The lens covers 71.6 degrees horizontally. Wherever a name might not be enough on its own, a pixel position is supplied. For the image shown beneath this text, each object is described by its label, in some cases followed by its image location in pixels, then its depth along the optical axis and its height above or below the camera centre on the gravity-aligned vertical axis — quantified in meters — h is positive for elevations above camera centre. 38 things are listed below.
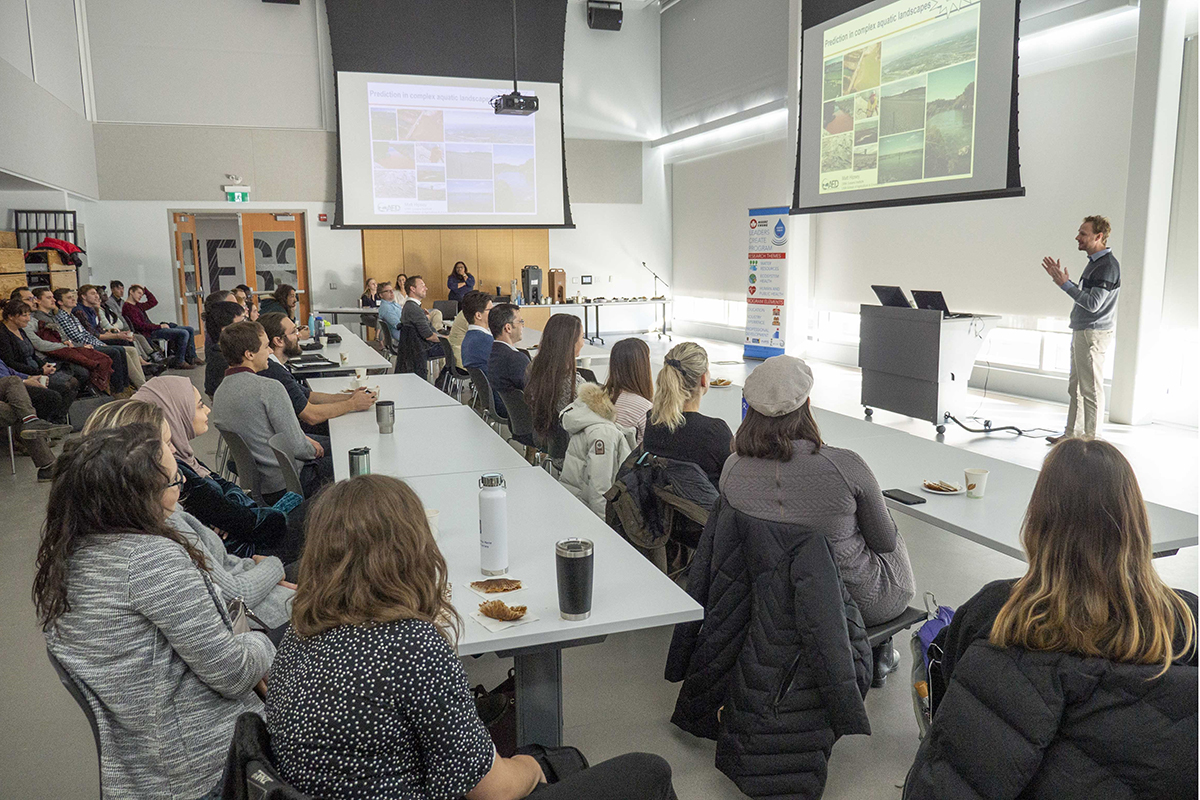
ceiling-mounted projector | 9.70 +2.02
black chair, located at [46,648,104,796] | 1.50 -0.74
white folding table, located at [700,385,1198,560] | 2.31 -0.71
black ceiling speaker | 13.27 +4.15
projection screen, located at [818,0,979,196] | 6.57 +1.52
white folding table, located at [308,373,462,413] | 4.46 -0.65
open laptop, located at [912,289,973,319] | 6.07 -0.22
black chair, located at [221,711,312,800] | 1.10 -0.67
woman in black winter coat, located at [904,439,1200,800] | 1.21 -0.60
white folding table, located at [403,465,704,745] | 1.72 -0.72
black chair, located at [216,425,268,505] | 3.37 -0.74
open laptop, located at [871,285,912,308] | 6.47 -0.19
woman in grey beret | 2.15 -0.55
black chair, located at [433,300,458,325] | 11.02 -0.40
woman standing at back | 12.51 -0.07
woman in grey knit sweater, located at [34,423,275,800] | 1.49 -0.62
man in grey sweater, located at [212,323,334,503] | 3.43 -0.57
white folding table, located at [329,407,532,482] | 3.08 -0.68
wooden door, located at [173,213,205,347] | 12.14 +0.12
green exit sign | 12.09 +1.23
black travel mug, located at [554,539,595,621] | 1.71 -0.62
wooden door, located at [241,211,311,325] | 12.45 +0.39
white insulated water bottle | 1.96 -0.59
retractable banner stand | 10.79 -0.12
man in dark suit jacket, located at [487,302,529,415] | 4.82 -0.45
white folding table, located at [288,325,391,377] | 5.80 -0.61
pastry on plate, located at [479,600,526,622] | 1.75 -0.70
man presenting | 5.46 -0.32
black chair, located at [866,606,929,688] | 2.23 -0.96
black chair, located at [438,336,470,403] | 7.01 -0.85
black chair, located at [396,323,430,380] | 7.37 -0.66
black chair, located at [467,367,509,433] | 5.20 -0.75
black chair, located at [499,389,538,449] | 4.67 -0.78
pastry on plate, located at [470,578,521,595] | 1.90 -0.71
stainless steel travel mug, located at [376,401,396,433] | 3.62 -0.60
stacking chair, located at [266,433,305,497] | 3.21 -0.74
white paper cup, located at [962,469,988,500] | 2.62 -0.66
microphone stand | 14.73 -0.26
